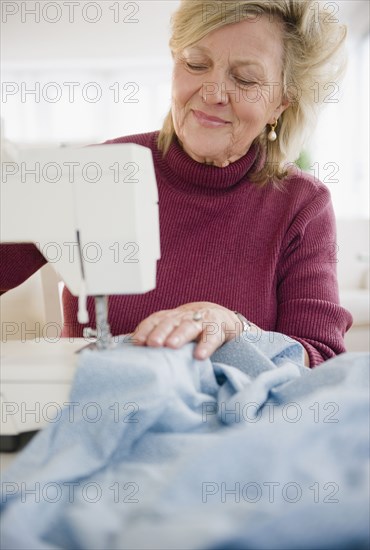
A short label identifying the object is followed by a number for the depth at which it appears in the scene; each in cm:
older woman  139
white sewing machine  88
